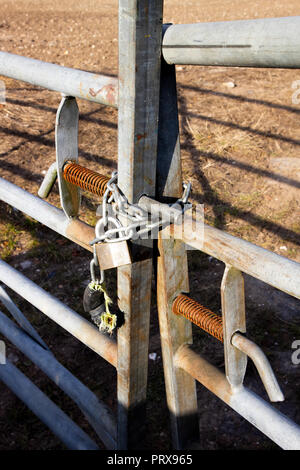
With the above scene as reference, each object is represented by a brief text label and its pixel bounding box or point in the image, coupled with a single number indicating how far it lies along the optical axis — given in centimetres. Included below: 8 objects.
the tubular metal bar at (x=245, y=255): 90
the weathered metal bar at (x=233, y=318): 109
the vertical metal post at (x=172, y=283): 113
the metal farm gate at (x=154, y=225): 92
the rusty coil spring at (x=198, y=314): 123
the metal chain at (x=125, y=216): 110
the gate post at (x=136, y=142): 96
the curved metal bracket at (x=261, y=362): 106
